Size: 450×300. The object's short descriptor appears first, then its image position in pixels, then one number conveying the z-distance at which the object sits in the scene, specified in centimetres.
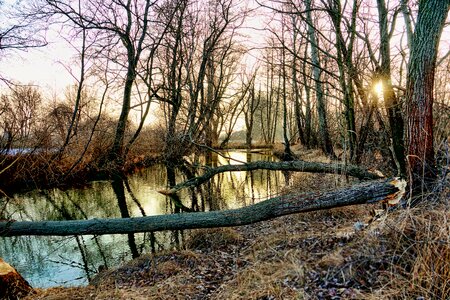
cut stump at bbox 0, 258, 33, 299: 415
